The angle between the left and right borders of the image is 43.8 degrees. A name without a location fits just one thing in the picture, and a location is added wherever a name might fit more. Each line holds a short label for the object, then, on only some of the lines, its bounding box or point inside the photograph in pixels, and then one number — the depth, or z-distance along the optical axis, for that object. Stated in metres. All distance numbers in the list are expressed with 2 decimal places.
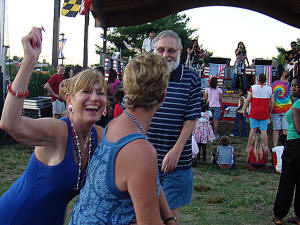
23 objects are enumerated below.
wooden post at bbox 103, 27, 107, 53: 17.98
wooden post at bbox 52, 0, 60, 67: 13.21
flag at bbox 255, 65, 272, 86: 16.05
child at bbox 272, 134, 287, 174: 6.97
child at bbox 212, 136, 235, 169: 7.44
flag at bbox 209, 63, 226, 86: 16.55
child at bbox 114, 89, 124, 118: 6.56
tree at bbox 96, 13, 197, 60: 43.84
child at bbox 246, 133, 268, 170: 7.48
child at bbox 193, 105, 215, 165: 7.86
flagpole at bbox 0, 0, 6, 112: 8.62
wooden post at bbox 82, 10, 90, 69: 17.02
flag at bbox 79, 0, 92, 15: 11.66
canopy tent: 17.02
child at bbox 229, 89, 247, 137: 11.59
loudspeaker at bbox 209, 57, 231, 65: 16.81
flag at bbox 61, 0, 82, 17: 11.73
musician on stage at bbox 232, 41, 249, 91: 15.79
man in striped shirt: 3.04
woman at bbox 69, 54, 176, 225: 1.40
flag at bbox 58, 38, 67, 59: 23.48
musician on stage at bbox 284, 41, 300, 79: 14.73
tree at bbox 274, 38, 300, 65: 24.71
